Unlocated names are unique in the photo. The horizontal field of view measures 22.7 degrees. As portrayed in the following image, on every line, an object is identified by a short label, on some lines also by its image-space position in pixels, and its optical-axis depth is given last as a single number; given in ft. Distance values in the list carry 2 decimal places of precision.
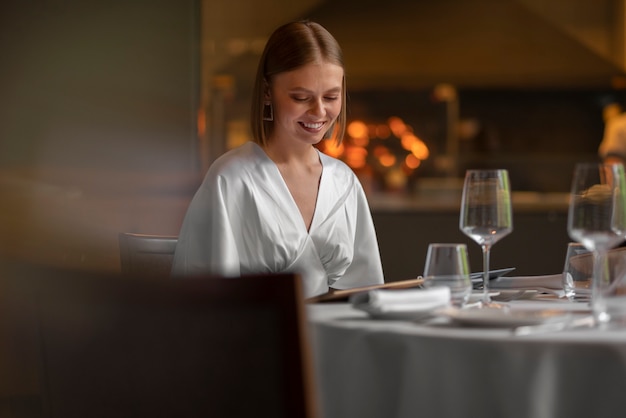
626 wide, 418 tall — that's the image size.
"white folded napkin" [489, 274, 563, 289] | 9.09
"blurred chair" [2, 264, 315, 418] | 6.06
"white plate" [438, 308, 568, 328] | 7.38
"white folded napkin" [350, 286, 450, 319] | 7.57
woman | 9.33
